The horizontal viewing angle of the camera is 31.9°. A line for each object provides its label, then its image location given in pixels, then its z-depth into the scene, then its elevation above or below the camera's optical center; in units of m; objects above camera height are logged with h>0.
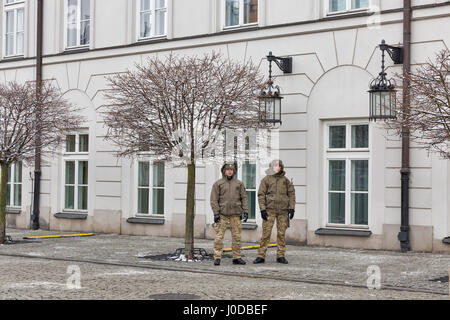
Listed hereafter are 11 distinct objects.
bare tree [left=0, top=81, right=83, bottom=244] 16.62 +1.40
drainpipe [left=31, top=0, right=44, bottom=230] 21.78 +0.80
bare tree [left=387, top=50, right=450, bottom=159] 10.87 +1.25
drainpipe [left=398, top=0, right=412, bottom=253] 15.23 +0.58
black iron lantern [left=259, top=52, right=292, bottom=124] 15.61 +1.94
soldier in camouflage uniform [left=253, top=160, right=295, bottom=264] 13.39 -0.20
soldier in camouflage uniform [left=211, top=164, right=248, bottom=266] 13.16 -0.26
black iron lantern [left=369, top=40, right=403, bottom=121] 14.76 +1.93
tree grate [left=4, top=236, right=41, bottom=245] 17.25 -1.17
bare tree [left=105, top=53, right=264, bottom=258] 13.53 +1.40
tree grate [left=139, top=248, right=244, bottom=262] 13.93 -1.18
